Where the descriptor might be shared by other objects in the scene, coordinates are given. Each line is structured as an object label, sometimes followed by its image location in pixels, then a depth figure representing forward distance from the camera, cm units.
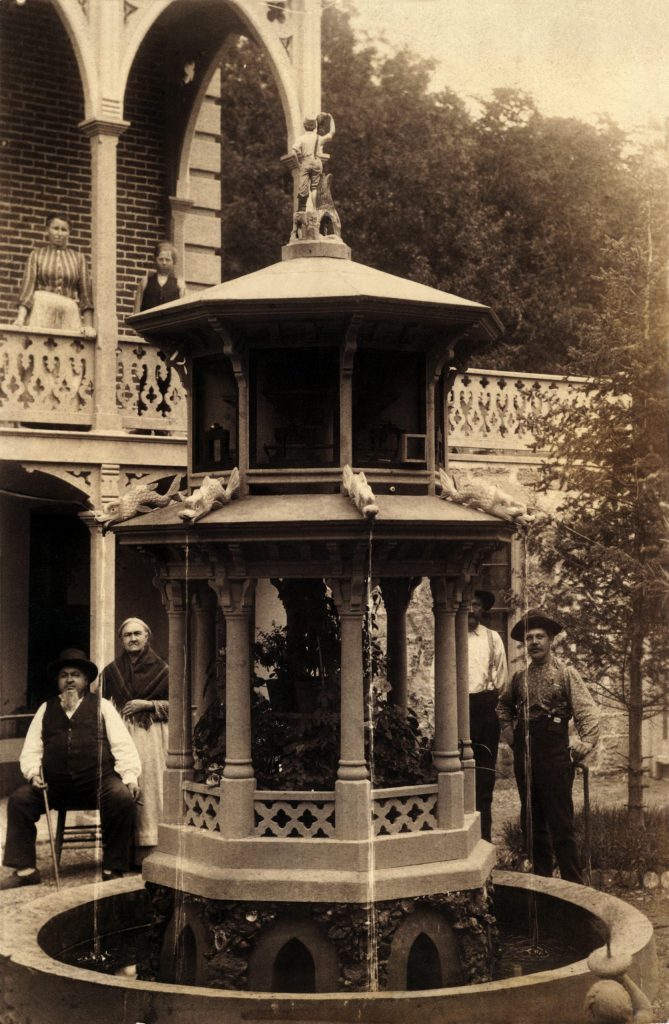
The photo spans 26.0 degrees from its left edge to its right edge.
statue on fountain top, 712
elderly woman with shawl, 967
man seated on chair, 893
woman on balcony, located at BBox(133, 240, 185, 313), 1418
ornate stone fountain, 636
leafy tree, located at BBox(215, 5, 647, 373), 2283
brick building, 1225
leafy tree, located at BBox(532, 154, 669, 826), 1183
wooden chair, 938
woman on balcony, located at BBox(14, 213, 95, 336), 1333
